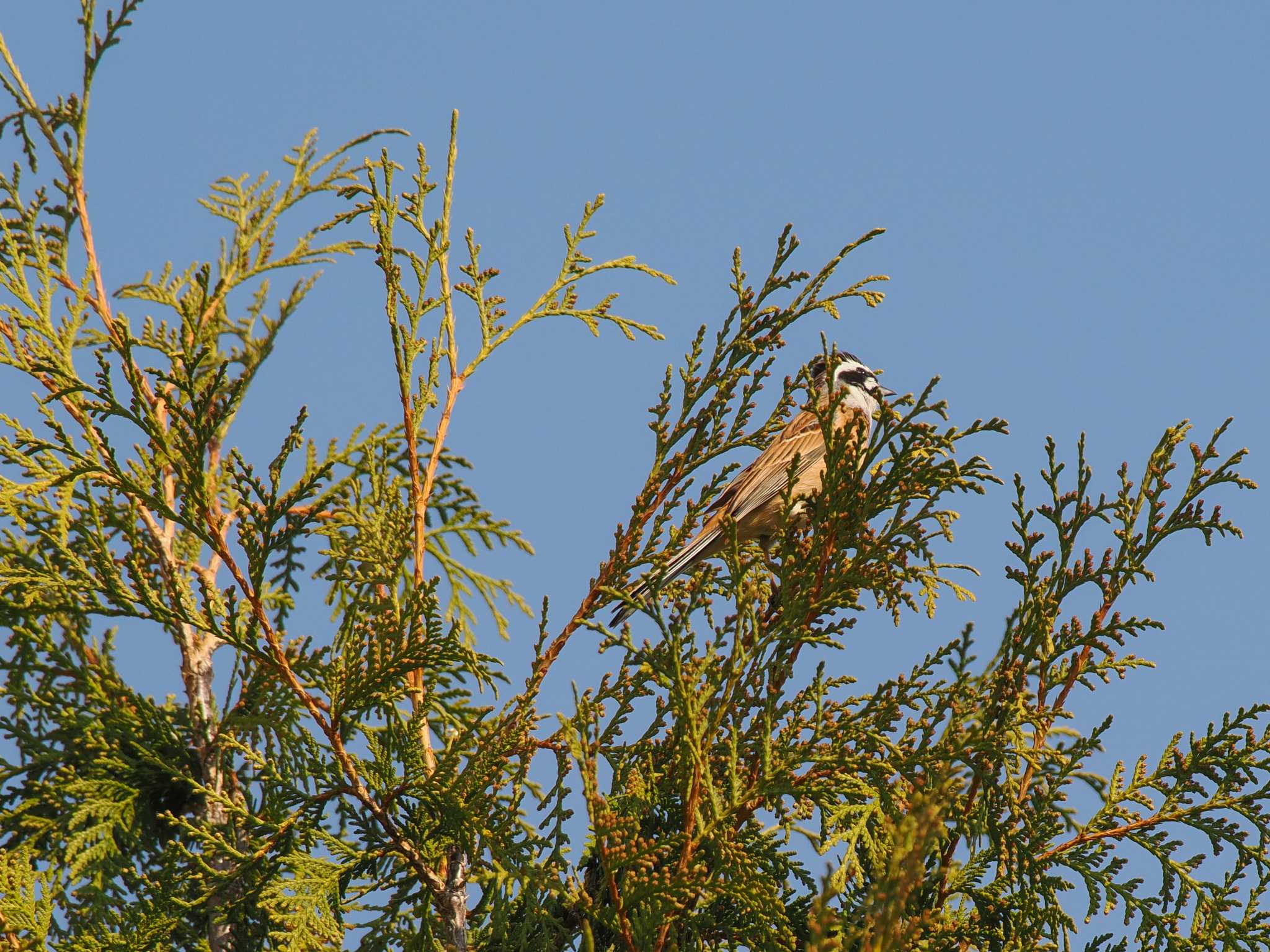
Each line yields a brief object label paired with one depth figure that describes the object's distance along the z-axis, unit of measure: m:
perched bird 10.15
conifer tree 8.44
